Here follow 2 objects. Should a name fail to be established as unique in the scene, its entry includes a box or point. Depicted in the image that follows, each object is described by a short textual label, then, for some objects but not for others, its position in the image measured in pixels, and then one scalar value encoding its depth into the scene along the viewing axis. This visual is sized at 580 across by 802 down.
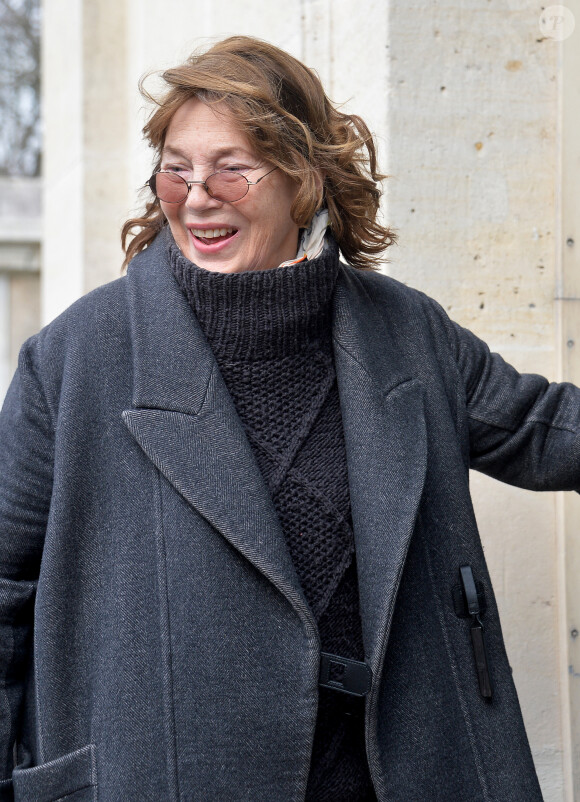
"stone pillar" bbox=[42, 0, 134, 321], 4.83
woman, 2.33
